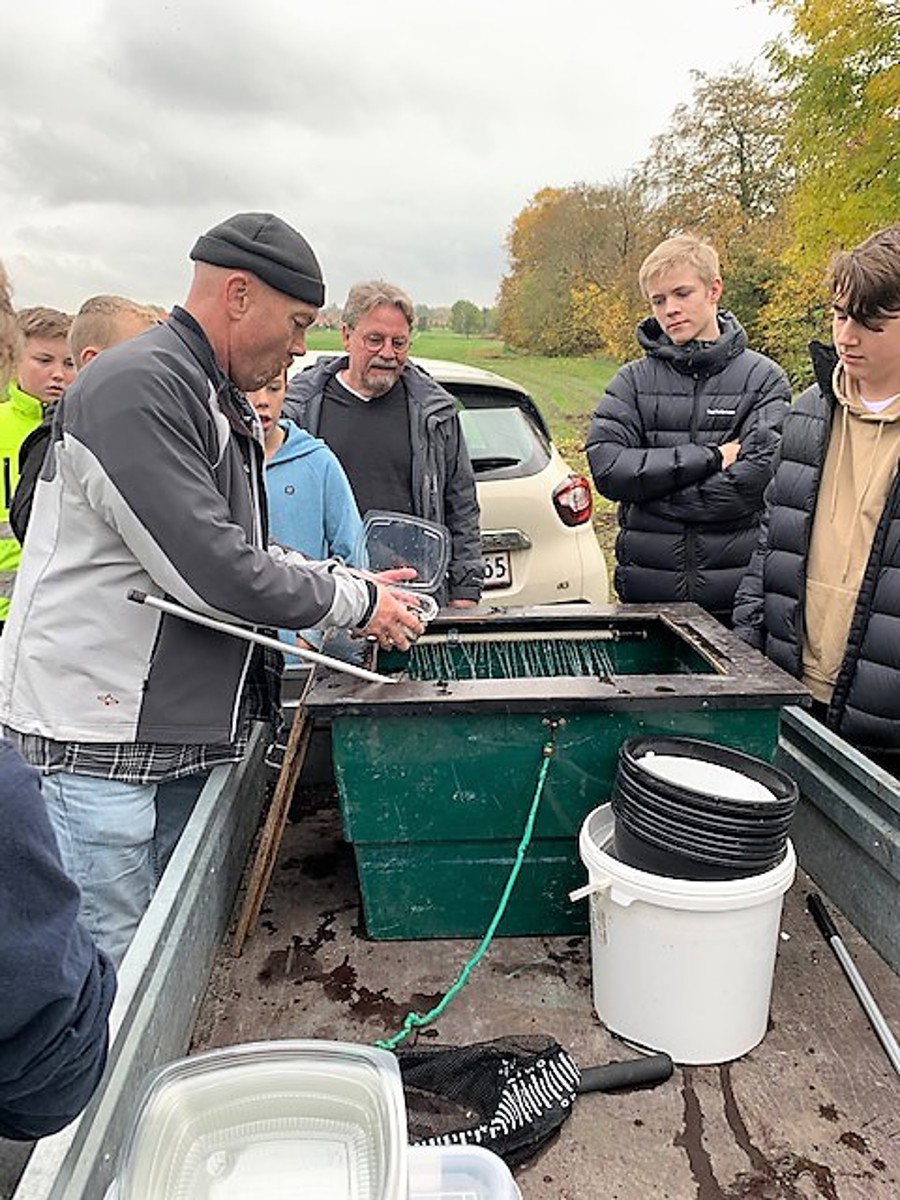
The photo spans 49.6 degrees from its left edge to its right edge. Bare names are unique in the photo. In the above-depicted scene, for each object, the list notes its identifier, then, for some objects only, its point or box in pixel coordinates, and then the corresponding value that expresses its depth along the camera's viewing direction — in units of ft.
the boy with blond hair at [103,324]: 9.45
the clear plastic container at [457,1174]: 3.90
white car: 14.46
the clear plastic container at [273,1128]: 3.71
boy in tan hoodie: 7.37
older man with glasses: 11.41
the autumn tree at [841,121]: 42.68
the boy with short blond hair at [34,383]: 10.56
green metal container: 6.44
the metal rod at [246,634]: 5.82
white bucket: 5.62
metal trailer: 4.68
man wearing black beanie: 5.63
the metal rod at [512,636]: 8.89
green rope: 5.92
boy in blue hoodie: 9.27
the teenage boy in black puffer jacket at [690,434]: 10.78
